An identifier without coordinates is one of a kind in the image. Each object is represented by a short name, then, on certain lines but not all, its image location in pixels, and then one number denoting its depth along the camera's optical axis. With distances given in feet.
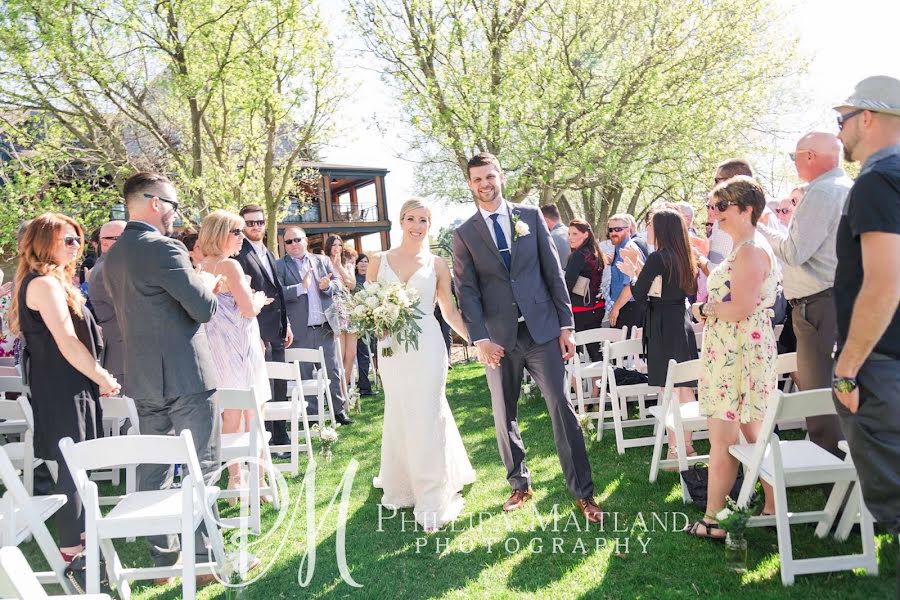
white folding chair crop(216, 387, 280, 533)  14.34
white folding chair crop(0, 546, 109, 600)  5.57
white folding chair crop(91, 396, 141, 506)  13.98
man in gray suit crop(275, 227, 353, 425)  25.44
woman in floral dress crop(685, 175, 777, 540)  11.40
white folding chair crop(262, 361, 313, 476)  18.20
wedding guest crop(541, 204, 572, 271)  28.07
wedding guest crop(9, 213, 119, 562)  12.56
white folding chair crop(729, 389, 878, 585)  10.03
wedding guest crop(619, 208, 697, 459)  16.22
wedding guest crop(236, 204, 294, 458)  21.07
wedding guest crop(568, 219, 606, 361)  24.93
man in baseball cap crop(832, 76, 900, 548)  7.13
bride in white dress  14.58
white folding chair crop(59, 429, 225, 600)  9.60
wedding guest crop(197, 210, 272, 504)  16.11
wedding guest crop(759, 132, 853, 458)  12.62
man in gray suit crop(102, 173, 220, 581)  11.84
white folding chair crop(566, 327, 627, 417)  21.02
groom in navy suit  14.29
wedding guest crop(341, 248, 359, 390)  29.33
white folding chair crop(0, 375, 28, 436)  17.48
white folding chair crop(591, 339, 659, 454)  18.30
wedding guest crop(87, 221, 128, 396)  18.92
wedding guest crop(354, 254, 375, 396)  33.09
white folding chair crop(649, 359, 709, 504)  13.98
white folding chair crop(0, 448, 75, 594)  10.16
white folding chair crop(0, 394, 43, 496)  13.24
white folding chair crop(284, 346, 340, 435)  21.59
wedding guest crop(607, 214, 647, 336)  23.80
